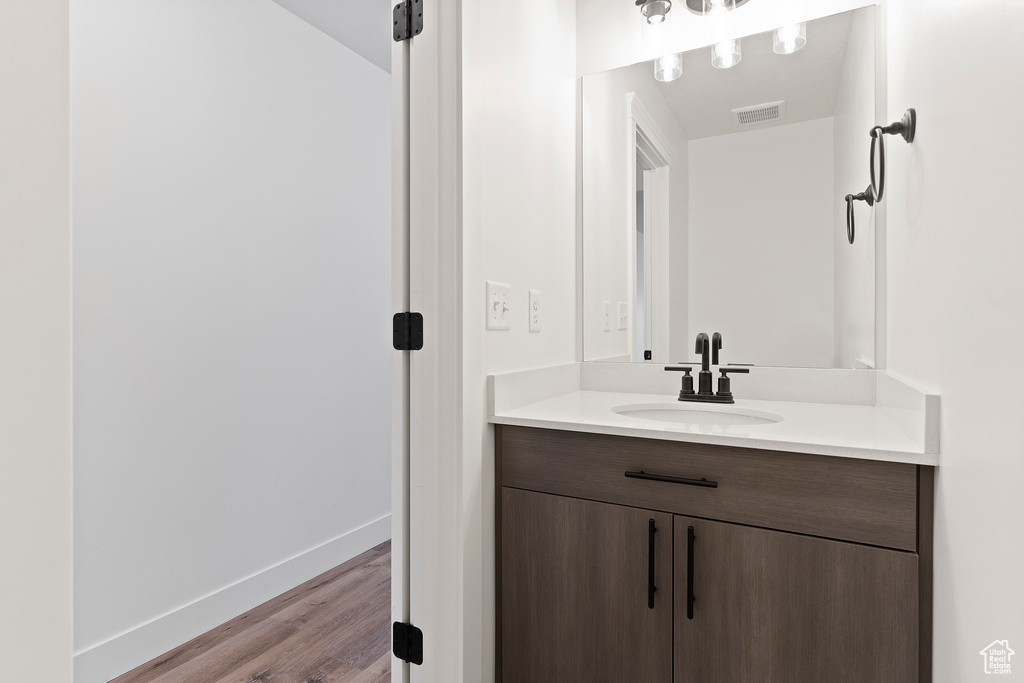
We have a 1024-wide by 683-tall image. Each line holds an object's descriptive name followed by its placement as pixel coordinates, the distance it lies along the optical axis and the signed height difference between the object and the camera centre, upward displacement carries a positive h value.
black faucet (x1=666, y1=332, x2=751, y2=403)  1.54 -0.13
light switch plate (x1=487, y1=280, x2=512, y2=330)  1.35 +0.09
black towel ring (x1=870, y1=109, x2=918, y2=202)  1.06 +0.44
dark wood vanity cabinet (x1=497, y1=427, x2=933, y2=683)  0.98 -0.48
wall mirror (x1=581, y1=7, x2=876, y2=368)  1.55 +0.45
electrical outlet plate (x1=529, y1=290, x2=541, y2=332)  1.56 +0.09
